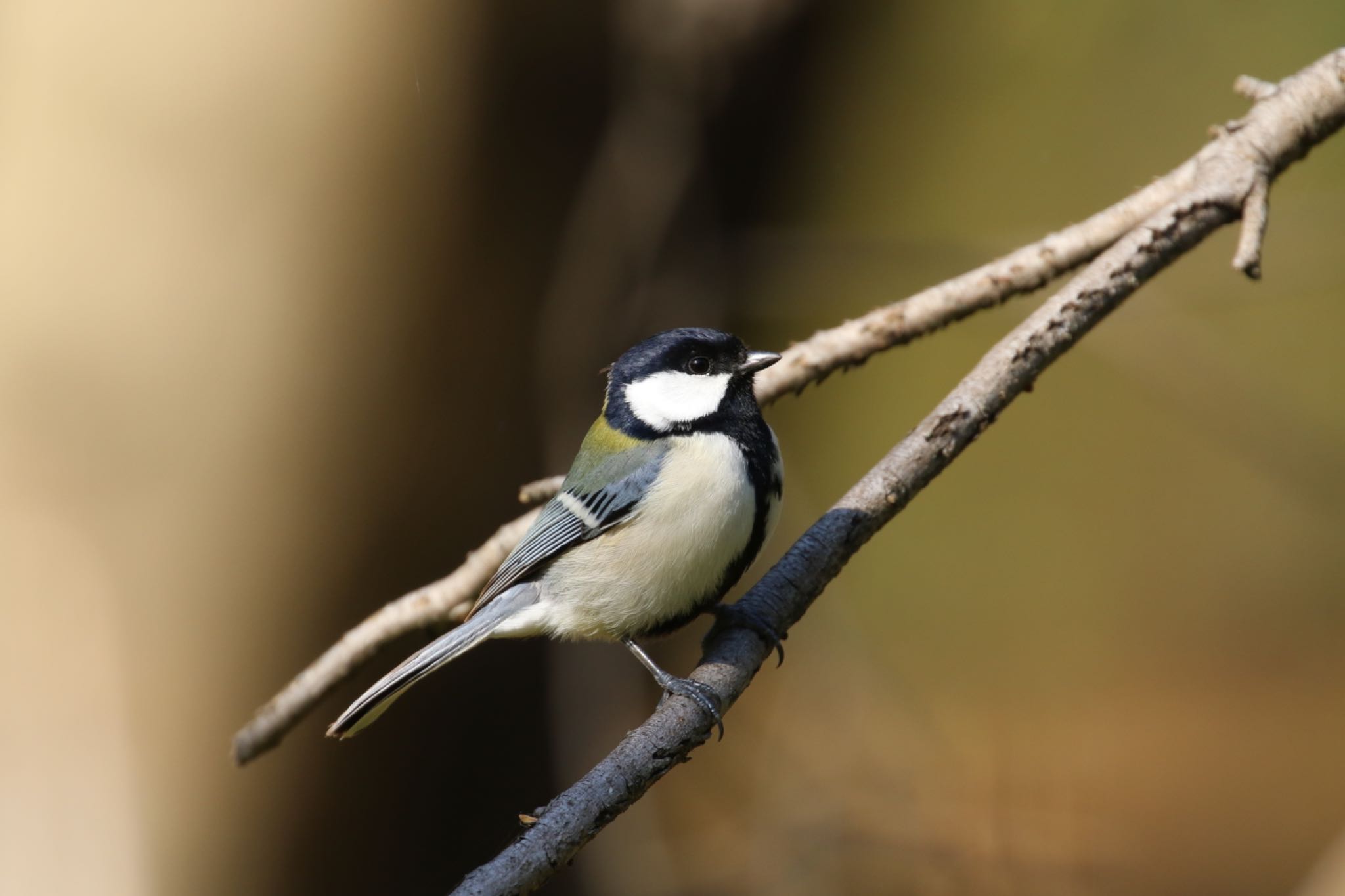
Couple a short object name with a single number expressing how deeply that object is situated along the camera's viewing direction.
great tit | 4.47
